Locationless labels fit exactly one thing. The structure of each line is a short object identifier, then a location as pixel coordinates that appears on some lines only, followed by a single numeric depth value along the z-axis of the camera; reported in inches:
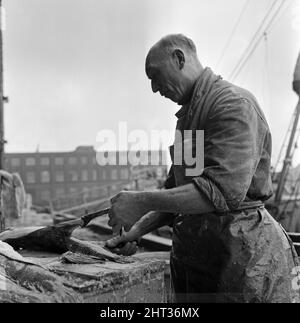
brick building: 1309.1
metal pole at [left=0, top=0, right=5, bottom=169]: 261.6
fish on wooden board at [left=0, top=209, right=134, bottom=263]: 85.9
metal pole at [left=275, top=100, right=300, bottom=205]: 385.8
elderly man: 62.2
